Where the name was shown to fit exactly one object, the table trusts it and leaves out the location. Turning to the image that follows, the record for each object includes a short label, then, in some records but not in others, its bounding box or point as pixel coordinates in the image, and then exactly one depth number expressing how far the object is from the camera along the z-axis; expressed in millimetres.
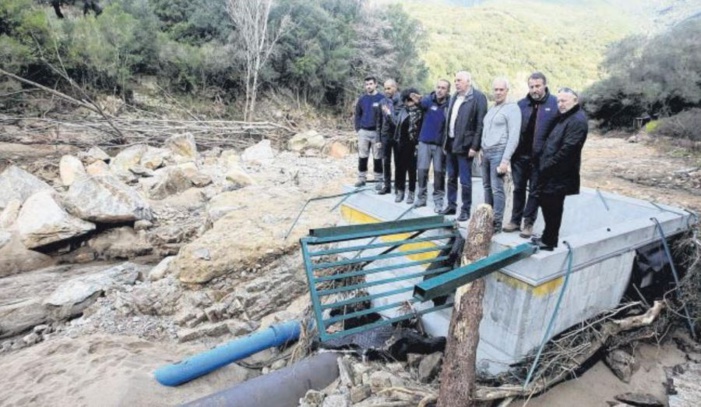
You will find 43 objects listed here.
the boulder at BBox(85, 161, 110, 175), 11656
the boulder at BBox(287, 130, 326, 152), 15219
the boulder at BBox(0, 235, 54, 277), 8125
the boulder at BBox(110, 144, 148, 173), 12109
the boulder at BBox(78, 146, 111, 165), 12305
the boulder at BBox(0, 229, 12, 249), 8351
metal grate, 3697
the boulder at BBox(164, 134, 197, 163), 13203
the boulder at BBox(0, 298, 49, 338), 6383
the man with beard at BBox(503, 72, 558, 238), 4105
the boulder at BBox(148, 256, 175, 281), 7141
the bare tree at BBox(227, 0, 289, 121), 17625
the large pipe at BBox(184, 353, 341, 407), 3773
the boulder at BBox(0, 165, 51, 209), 9750
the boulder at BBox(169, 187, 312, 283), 6367
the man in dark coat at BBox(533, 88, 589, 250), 3736
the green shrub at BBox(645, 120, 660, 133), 15284
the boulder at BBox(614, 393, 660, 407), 3809
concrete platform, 3775
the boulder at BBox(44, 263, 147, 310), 6695
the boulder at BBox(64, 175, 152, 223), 8875
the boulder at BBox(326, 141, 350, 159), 14852
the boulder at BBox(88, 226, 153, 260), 8781
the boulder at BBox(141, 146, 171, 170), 12336
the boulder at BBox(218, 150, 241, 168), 12881
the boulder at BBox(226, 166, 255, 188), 10578
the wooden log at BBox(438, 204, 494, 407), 3254
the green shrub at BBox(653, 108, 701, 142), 13094
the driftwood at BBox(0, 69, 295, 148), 12930
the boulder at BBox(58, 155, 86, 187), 11258
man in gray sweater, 4215
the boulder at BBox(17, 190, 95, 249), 8422
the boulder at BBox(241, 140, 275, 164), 13266
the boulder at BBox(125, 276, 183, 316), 6375
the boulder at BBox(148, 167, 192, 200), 10805
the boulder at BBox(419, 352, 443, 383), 3883
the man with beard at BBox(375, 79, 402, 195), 5561
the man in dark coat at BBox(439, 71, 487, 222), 4520
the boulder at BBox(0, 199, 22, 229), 8962
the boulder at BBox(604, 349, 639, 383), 4148
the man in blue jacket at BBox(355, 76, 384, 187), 6207
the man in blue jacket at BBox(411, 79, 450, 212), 4906
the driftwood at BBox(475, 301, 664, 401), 3527
